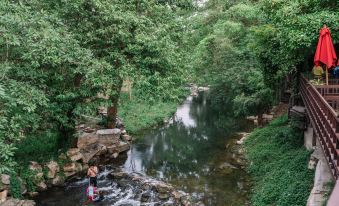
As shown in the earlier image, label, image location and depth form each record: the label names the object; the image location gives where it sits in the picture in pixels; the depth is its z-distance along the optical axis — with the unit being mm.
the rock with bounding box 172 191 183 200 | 14972
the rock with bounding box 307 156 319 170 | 13100
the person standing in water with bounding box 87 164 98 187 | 14699
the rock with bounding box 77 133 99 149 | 19116
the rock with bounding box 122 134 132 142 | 22972
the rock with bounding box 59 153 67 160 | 16953
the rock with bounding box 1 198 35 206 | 12470
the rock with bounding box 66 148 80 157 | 17469
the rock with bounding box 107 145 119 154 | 20378
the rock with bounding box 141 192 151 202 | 14817
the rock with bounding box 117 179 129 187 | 16248
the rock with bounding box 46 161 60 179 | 15877
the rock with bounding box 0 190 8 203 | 12828
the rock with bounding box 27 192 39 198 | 14660
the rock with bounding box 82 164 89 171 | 17720
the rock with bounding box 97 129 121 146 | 20672
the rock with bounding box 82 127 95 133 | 21248
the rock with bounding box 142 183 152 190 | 15915
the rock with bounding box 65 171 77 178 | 16566
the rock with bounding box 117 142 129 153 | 21016
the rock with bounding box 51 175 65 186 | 15828
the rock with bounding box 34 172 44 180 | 15233
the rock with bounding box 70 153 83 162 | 17403
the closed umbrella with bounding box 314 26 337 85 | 11672
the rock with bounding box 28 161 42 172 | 15309
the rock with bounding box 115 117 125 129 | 24398
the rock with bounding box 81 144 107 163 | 18219
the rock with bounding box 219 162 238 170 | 18655
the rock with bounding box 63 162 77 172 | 16733
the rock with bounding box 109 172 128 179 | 17203
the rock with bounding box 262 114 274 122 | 26248
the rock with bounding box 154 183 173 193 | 15602
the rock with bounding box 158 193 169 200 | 14920
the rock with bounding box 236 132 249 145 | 23016
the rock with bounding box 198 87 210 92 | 54003
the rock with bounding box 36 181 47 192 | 15172
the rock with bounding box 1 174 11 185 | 13461
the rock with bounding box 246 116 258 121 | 30112
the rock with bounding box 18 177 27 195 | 14383
